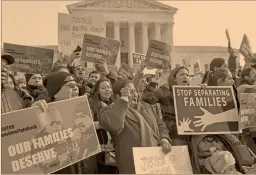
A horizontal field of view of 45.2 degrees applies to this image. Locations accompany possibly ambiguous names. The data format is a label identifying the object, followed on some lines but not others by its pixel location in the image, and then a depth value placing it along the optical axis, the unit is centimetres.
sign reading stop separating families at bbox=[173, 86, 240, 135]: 331
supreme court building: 2470
